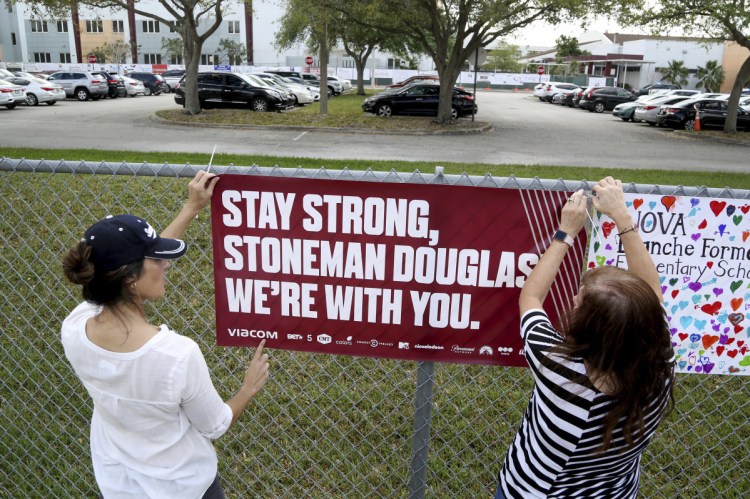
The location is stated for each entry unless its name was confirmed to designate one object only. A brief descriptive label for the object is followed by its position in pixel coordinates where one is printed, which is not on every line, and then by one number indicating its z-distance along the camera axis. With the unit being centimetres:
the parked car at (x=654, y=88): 4256
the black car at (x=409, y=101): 2498
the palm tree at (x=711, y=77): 5525
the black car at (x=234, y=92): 2470
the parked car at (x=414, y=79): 3569
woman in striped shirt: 168
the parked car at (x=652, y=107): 2634
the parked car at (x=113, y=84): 3528
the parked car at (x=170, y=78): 4416
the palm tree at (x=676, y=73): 5834
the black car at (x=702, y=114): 2372
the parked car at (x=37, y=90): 2781
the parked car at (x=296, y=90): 2938
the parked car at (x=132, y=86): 3753
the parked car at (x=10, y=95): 2475
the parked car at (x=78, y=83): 3288
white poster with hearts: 250
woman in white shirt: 185
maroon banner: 248
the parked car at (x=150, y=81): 4109
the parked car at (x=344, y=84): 4206
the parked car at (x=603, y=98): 3488
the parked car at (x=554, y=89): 4205
